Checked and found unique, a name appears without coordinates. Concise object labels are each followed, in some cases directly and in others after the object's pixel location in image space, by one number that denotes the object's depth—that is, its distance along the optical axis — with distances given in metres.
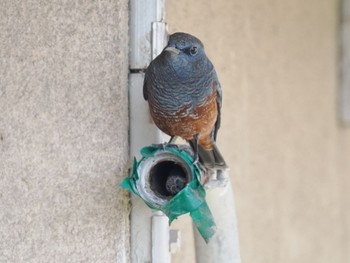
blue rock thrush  2.46
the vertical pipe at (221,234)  2.59
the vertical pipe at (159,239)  2.56
